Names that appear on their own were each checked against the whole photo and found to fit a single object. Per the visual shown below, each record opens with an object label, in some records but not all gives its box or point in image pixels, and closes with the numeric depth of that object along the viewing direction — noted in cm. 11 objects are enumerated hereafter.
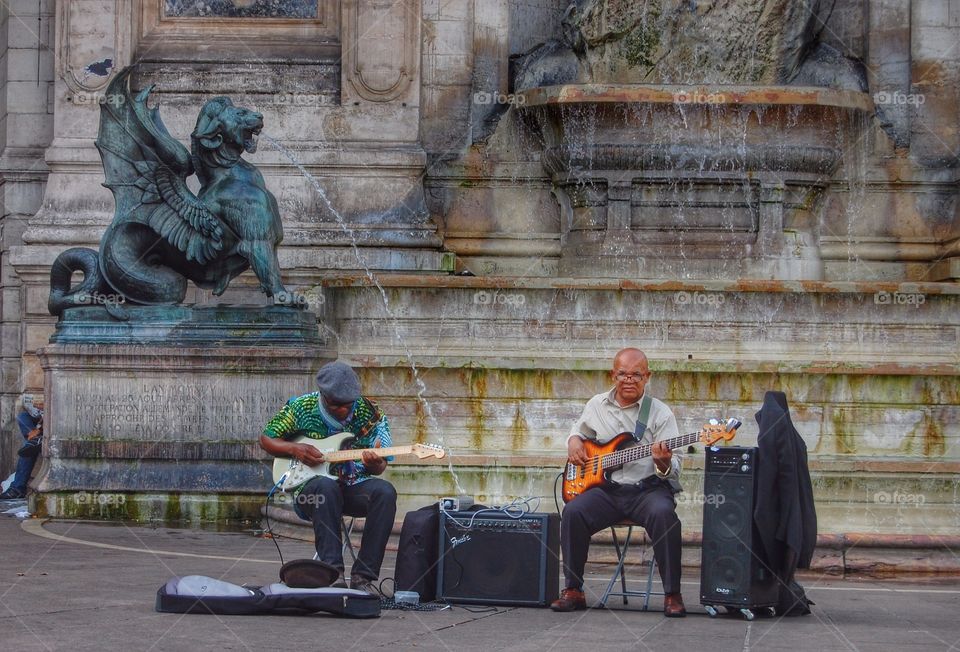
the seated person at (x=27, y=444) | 1769
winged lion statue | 1506
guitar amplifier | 993
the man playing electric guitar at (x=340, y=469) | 1009
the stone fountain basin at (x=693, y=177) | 1888
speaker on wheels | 968
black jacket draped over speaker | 962
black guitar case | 908
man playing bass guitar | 986
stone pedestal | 1461
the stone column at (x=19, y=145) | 1978
